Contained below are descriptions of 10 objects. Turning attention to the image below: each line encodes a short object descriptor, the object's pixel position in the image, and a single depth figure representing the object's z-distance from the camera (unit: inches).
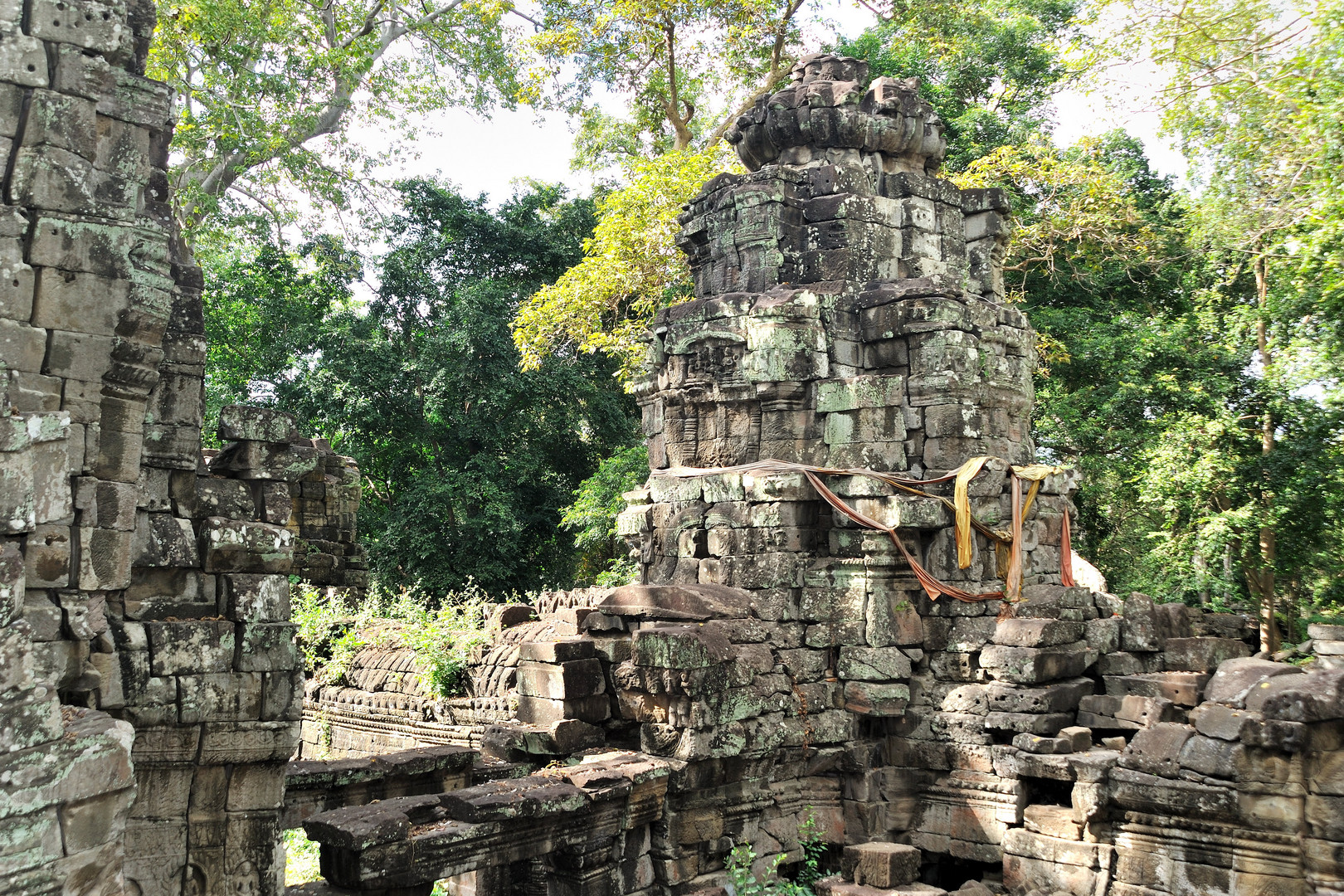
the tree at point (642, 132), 639.1
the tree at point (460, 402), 741.3
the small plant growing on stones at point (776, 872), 268.1
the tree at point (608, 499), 672.4
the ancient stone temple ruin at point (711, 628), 175.3
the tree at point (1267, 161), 436.8
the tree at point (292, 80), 601.3
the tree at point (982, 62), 689.0
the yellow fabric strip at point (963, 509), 319.6
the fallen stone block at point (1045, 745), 282.8
